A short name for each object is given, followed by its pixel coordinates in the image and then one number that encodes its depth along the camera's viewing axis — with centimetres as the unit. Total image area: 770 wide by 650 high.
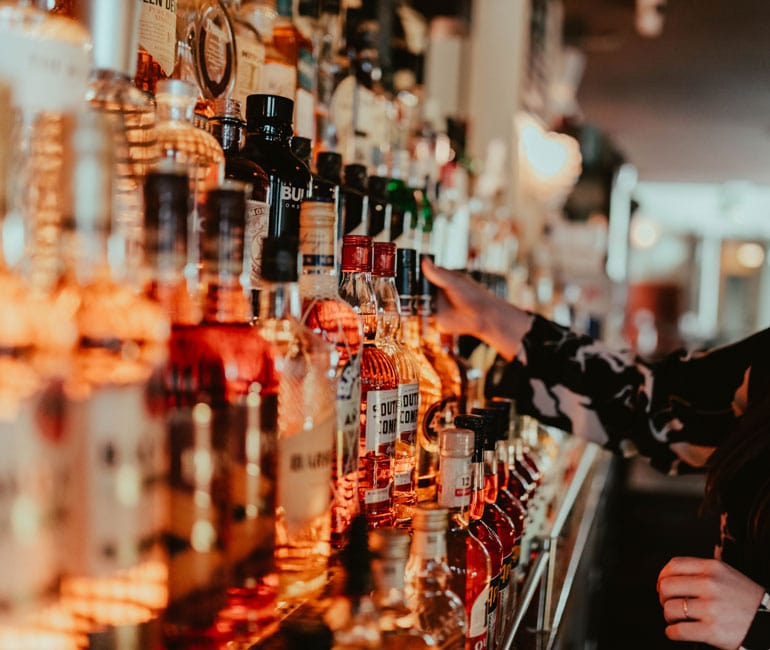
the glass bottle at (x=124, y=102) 65
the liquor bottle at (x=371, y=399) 87
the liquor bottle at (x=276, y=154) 92
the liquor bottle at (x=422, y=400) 107
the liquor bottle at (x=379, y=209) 119
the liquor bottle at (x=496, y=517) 97
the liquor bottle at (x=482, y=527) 88
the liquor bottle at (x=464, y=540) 80
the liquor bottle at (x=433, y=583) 69
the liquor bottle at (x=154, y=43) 91
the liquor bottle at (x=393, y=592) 63
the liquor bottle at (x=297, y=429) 68
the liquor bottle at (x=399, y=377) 94
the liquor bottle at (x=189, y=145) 71
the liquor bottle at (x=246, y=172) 85
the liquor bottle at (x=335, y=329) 78
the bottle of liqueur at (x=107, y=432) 52
